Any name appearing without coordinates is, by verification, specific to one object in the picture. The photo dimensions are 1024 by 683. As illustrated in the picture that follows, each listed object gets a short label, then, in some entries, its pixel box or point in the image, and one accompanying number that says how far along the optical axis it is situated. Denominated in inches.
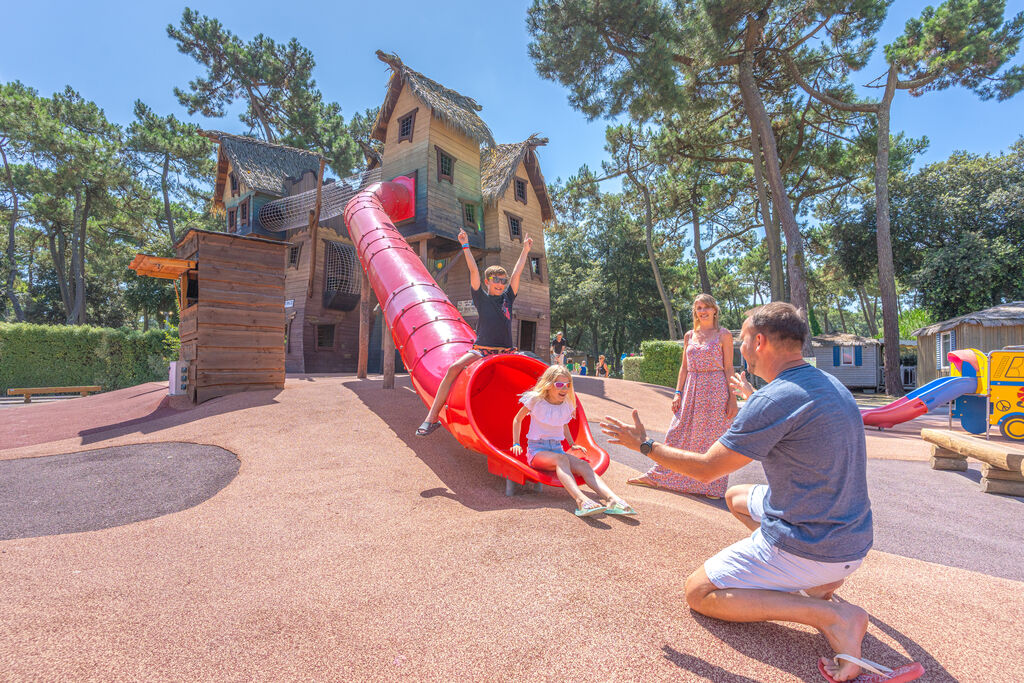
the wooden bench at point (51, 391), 607.5
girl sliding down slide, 158.4
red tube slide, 177.9
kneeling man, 75.4
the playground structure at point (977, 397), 307.4
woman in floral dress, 185.5
